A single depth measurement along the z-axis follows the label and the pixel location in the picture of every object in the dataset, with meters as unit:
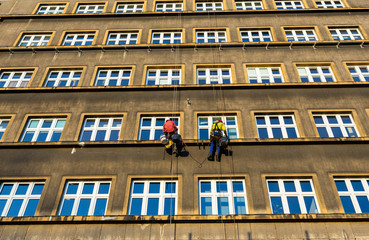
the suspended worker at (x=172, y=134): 12.24
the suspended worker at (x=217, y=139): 12.13
